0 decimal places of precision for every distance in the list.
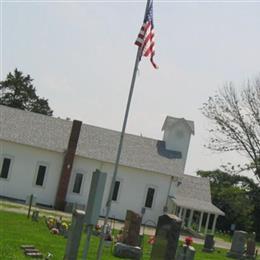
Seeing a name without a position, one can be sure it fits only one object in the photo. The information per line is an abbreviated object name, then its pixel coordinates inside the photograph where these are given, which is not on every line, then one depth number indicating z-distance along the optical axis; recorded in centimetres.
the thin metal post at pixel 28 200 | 4059
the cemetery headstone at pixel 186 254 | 1621
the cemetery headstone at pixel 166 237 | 1398
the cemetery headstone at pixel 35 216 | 3106
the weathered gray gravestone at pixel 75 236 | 1380
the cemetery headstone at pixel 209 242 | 3353
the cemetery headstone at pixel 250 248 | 3394
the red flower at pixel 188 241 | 1788
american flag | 1873
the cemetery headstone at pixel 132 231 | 2236
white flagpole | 1728
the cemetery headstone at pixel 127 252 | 2175
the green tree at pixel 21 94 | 8136
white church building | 4666
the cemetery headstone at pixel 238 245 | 3315
